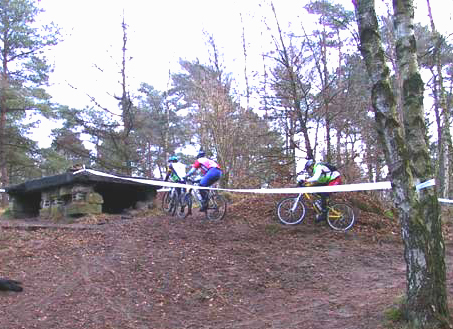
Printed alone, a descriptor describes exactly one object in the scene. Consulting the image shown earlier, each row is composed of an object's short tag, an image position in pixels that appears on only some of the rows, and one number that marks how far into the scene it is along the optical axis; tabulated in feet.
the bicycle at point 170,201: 37.91
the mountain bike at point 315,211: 32.40
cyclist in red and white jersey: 34.47
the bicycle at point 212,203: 34.32
